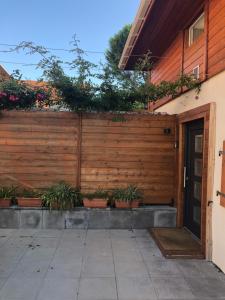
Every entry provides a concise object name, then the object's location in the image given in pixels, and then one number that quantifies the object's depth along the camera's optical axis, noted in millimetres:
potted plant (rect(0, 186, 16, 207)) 4222
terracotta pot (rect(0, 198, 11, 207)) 4216
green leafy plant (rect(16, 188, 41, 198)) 4322
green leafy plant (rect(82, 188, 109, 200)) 4353
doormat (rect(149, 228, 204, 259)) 3326
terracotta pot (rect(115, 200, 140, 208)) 4302
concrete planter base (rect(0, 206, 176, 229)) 4206
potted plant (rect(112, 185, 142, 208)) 4300
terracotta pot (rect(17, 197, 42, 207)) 4248
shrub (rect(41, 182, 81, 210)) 4217
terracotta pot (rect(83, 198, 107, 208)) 4281
